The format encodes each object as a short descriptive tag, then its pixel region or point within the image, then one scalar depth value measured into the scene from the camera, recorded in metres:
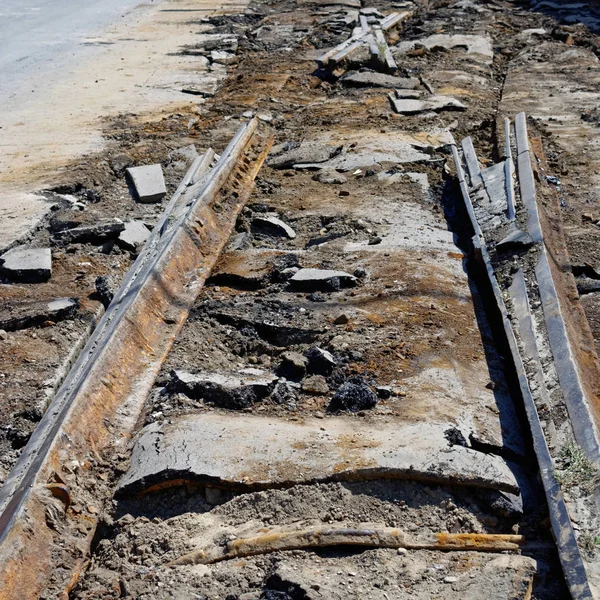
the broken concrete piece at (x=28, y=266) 5.29
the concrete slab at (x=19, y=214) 5.93
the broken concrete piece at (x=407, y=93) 9.68
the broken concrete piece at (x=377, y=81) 10.29
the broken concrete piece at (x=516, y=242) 5.11
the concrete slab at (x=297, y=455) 3.26
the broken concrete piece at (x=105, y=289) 5.10
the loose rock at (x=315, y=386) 3.99
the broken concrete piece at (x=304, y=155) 7.54
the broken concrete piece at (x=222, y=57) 12.41
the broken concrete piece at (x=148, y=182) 6.70
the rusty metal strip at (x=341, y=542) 2.93
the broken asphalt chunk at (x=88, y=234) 5.89
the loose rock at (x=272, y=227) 6.09
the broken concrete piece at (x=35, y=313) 4.79
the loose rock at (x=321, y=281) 5.09
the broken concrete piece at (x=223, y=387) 3.86
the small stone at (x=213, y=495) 3.23
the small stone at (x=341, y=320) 4.65
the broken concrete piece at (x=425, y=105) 9.15
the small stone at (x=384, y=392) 3.90
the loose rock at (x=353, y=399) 3.81
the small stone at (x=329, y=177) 7.10
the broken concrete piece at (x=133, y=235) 5.82
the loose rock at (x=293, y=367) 4.16
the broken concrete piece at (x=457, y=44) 12.56
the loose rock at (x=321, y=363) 4.15
